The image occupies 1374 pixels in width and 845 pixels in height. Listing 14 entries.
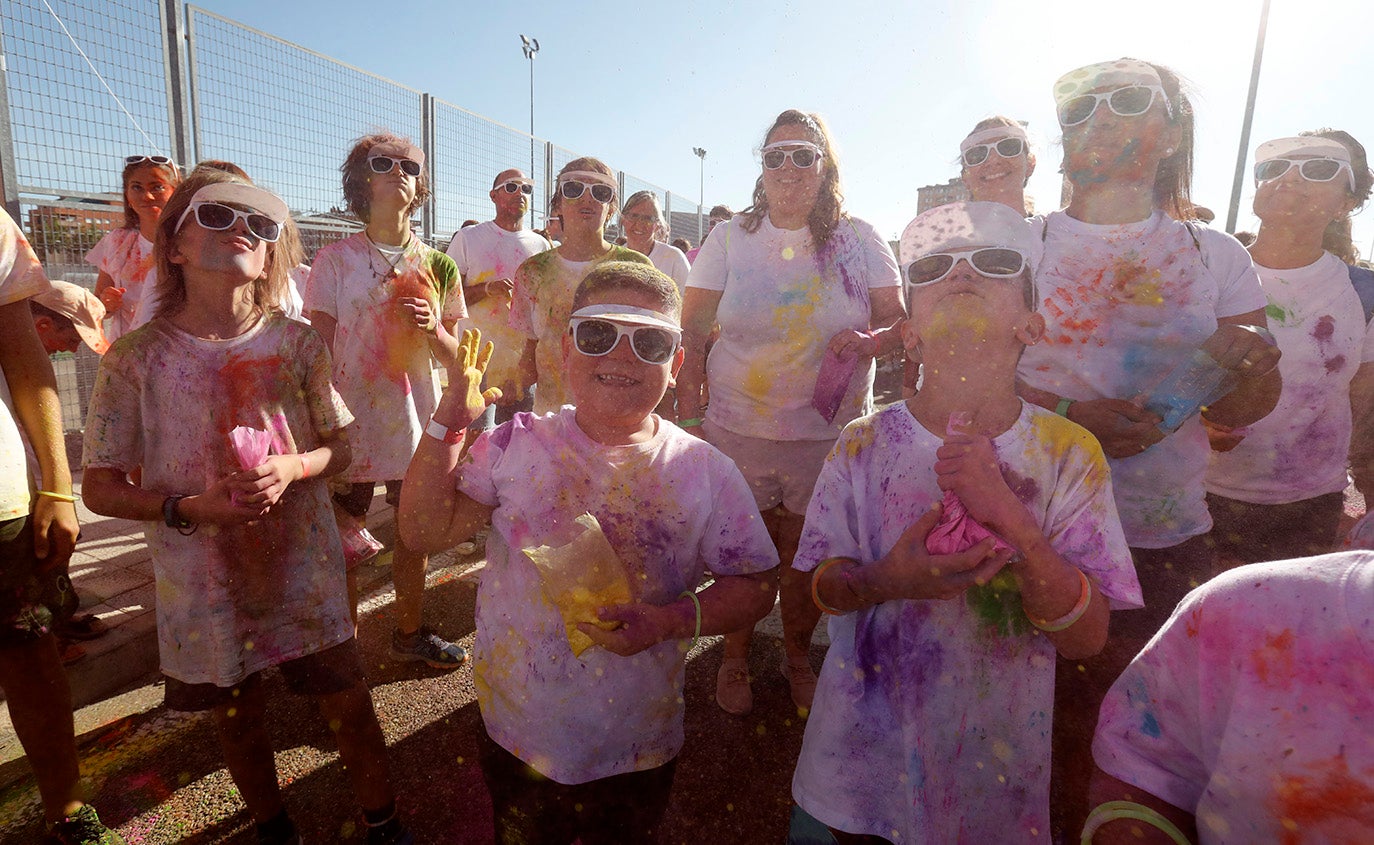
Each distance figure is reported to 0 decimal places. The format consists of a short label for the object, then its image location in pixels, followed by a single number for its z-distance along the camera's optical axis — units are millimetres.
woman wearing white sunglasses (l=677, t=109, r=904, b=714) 2854
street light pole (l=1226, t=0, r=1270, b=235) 14688
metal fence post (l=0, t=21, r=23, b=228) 4293
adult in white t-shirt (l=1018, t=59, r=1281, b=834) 2072
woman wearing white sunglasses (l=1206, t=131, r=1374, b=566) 2637
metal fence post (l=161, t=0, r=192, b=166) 4945
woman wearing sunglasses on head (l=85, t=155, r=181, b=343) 3715
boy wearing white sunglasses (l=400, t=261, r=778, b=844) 1592
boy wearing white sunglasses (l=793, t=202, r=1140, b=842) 1377
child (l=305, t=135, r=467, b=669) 3131
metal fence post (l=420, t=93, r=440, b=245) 7863
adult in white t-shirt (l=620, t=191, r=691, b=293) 5727
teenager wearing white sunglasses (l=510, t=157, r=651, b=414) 3670
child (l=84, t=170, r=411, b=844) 1936
